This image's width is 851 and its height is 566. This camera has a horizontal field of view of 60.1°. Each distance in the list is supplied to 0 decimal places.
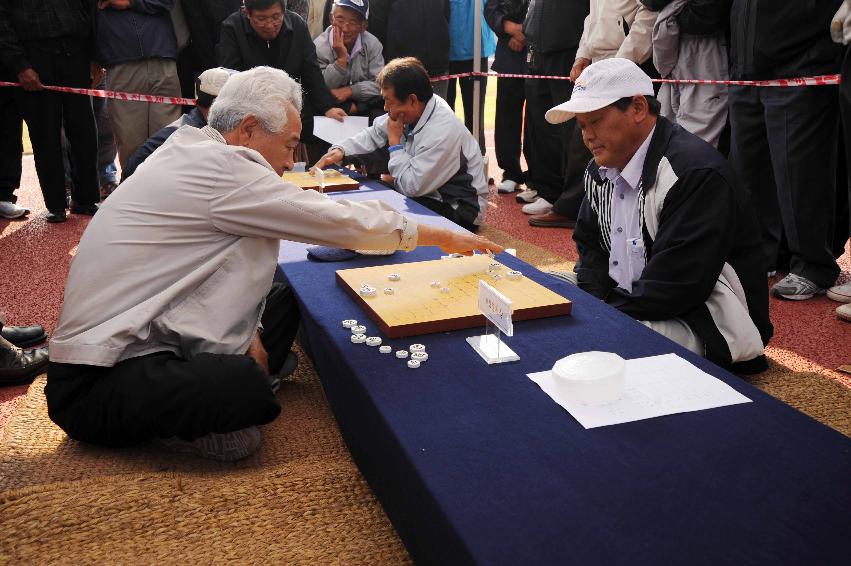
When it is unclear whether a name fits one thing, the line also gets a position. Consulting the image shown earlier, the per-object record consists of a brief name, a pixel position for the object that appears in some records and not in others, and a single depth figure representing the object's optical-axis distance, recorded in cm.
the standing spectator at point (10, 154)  444
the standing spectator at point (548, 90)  441
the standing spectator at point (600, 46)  365
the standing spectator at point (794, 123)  285
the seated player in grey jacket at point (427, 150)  342
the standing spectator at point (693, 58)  332
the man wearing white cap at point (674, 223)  185
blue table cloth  92
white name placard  135
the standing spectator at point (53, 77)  405
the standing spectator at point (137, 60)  432
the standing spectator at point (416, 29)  498
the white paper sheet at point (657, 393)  122
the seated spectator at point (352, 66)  481
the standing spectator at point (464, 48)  538
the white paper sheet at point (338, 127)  430
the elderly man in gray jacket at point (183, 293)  158
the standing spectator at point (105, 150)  532
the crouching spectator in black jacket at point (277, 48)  421
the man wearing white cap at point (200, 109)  292
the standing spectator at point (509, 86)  507
